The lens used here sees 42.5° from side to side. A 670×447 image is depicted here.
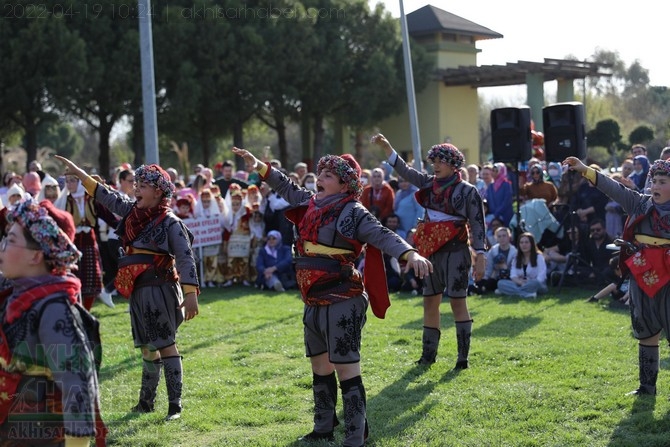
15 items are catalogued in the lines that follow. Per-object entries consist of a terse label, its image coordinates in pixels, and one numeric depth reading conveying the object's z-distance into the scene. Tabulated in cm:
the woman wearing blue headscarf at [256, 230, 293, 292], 1412
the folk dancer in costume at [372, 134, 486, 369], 755
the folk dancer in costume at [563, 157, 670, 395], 625
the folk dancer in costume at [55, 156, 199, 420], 616
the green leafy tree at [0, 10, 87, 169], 2506
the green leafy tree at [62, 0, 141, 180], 2612
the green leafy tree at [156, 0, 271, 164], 2783
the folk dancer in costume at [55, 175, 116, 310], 933
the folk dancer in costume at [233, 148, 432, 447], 543
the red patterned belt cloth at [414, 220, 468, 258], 764
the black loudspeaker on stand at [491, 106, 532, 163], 1348
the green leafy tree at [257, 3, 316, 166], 3006
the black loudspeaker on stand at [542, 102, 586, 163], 1273
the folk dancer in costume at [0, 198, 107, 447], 371
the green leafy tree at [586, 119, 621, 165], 2795
